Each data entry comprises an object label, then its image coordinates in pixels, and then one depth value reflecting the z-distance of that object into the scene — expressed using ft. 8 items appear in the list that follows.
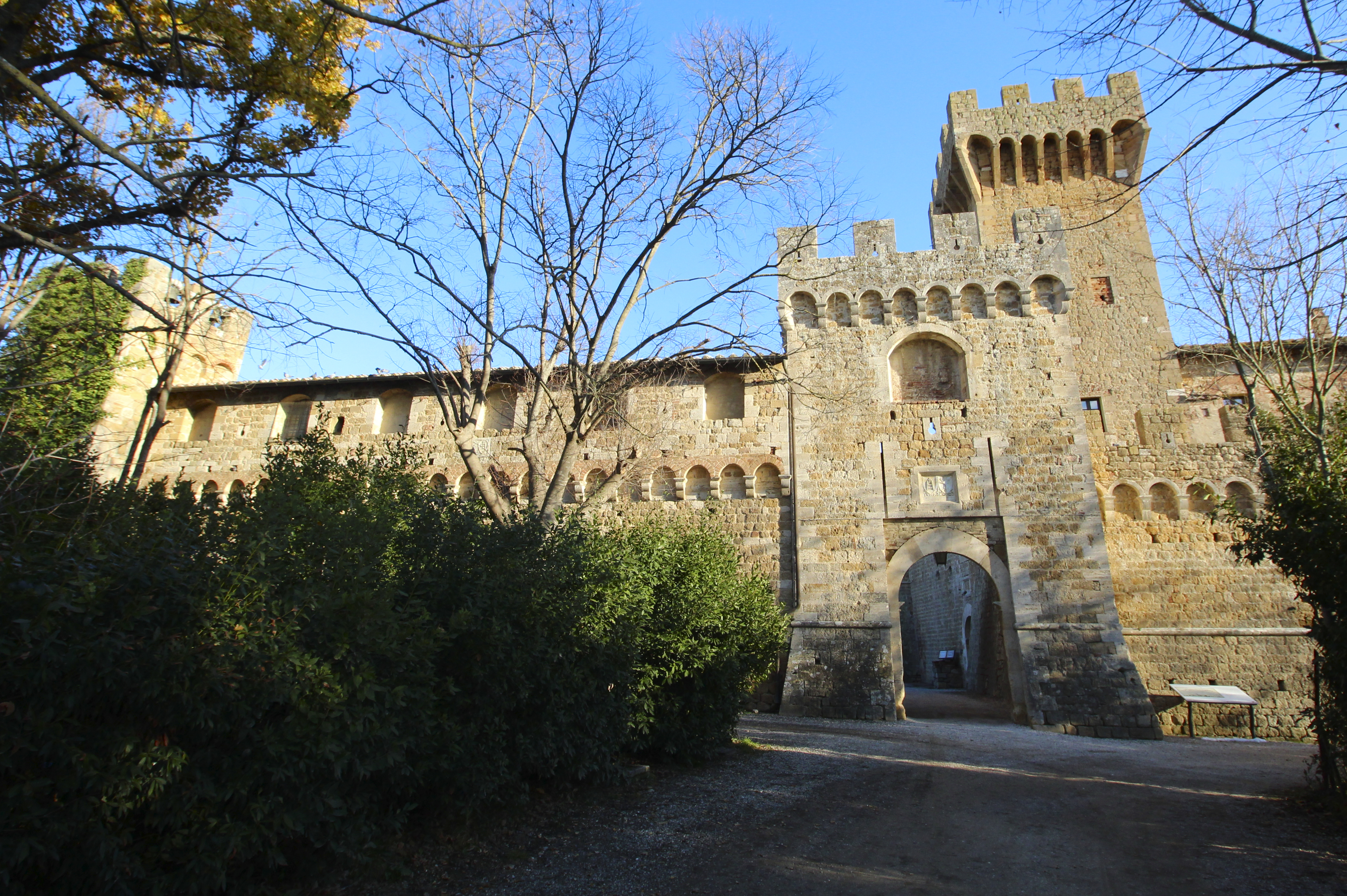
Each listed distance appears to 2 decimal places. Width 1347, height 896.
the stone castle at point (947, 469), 39.99
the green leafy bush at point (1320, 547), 17.74
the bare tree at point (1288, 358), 32.42
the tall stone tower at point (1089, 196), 59.11
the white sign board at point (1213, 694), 38.01
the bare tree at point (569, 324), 28.66
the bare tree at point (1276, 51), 12.19
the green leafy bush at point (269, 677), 9.84
